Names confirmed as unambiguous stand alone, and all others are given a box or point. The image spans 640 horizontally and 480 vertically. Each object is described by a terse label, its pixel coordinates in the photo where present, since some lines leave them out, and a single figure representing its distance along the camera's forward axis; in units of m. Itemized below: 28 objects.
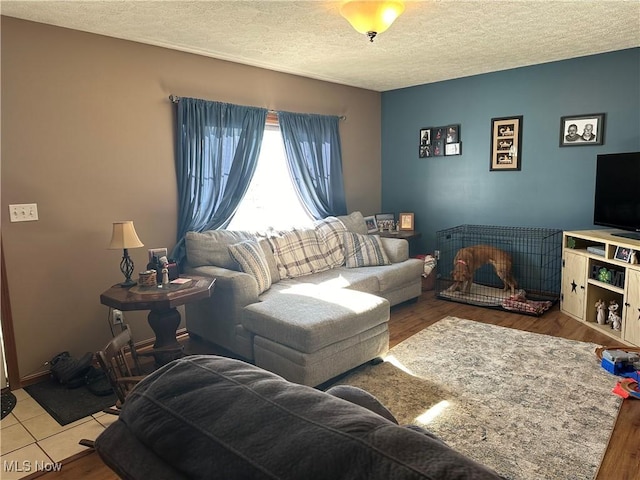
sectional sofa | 2.82
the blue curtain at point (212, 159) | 3.78
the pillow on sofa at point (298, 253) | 4.09
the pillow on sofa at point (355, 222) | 4.97
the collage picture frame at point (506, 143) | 4.79
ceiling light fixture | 2.62
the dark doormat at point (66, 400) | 2.67
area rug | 2.19
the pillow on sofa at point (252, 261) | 3.53
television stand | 3.44
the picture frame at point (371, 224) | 5.38
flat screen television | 3.68
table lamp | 3.04
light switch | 2.93
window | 4.52
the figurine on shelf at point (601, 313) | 3.83
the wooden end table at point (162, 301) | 2.80
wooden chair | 2.08
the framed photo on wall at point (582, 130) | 4.26
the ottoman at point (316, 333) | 2.74
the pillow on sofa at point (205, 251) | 3.68
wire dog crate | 4.59
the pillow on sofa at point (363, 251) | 4.52
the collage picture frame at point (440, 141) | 5.24
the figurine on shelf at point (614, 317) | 3.67
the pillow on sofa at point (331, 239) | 4.52
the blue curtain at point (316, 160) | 4.69
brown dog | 4.70
